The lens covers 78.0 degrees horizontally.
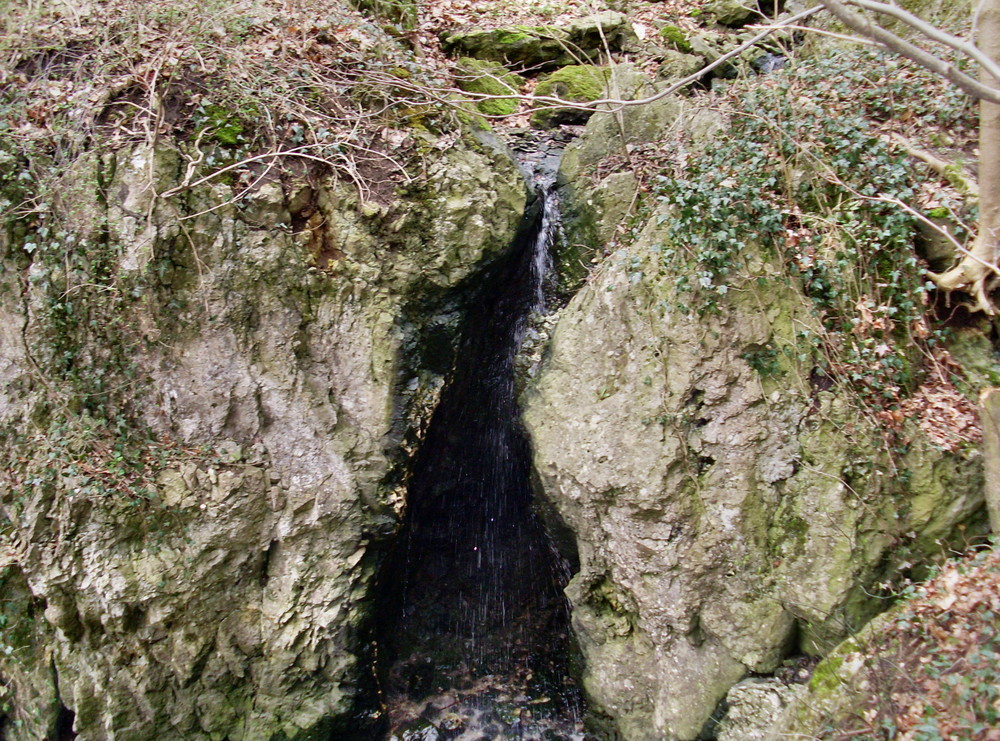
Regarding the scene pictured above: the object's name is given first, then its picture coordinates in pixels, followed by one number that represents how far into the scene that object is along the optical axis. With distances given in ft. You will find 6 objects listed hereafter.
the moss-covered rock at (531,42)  24.70
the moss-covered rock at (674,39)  25.52
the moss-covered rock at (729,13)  26.96
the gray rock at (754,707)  13.30
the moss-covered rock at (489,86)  22.52
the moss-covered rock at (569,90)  22.95
